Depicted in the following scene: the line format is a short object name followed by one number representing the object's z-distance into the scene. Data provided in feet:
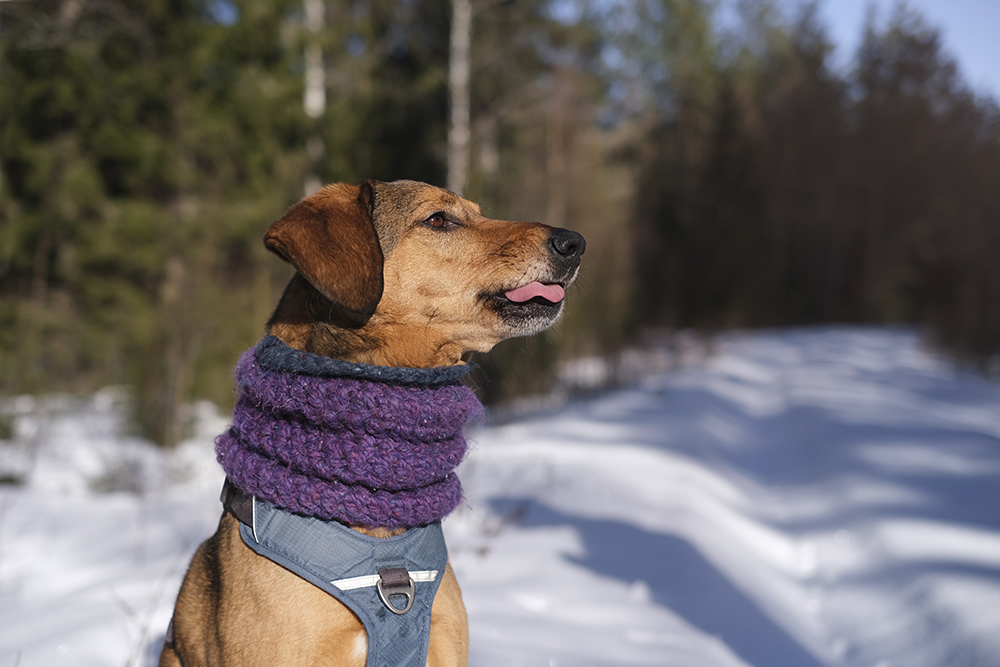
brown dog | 3.21
